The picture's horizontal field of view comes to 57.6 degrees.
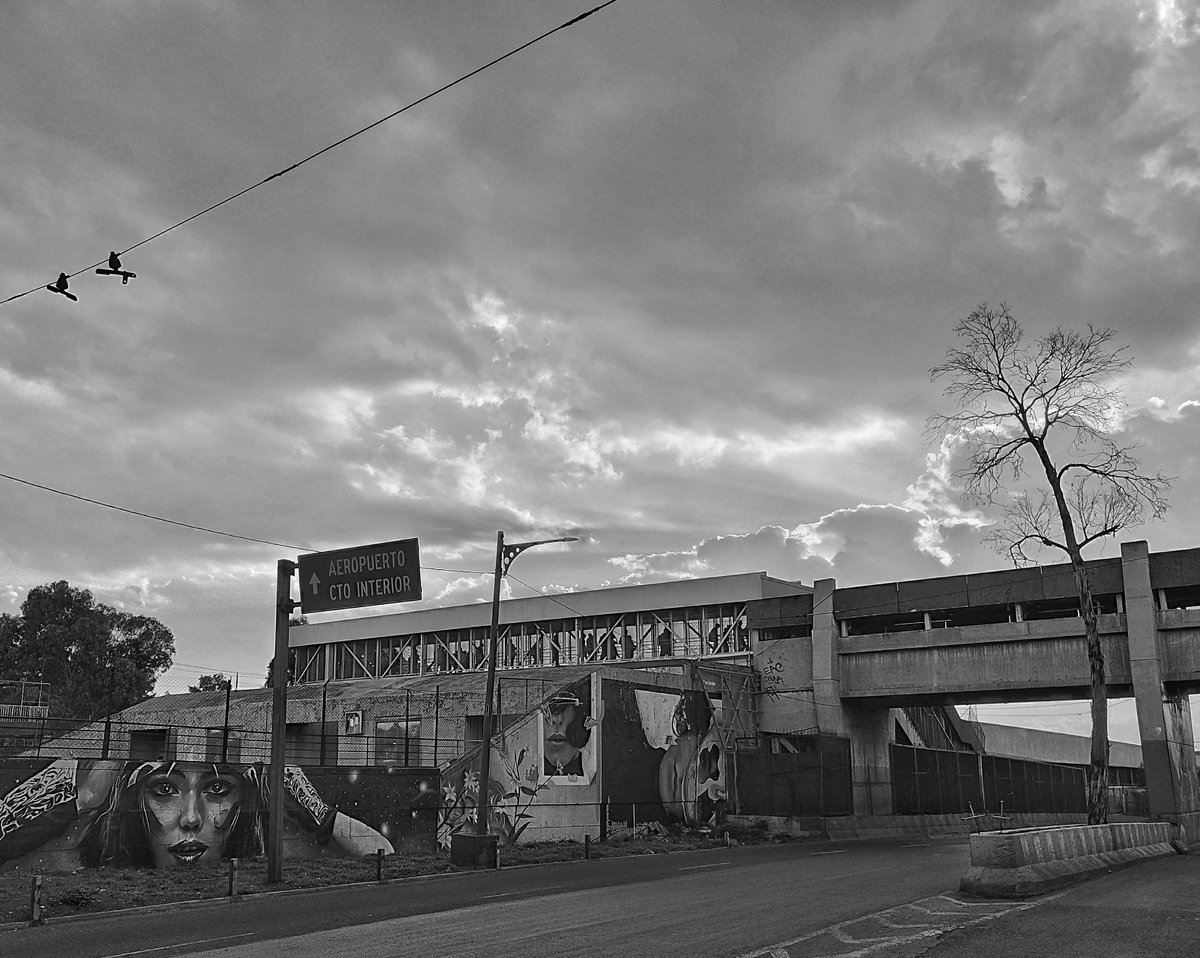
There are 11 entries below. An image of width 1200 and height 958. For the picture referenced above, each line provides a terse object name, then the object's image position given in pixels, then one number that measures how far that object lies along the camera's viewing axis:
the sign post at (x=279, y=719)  23.66
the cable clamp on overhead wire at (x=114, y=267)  16.94
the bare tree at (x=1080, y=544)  30.78
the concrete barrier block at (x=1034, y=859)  17.39
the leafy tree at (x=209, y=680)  111.44
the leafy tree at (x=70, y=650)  95.31
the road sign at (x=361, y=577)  22.92
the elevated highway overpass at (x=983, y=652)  44.59
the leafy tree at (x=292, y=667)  81.16
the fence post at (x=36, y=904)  17.97
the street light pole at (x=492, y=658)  29.75
